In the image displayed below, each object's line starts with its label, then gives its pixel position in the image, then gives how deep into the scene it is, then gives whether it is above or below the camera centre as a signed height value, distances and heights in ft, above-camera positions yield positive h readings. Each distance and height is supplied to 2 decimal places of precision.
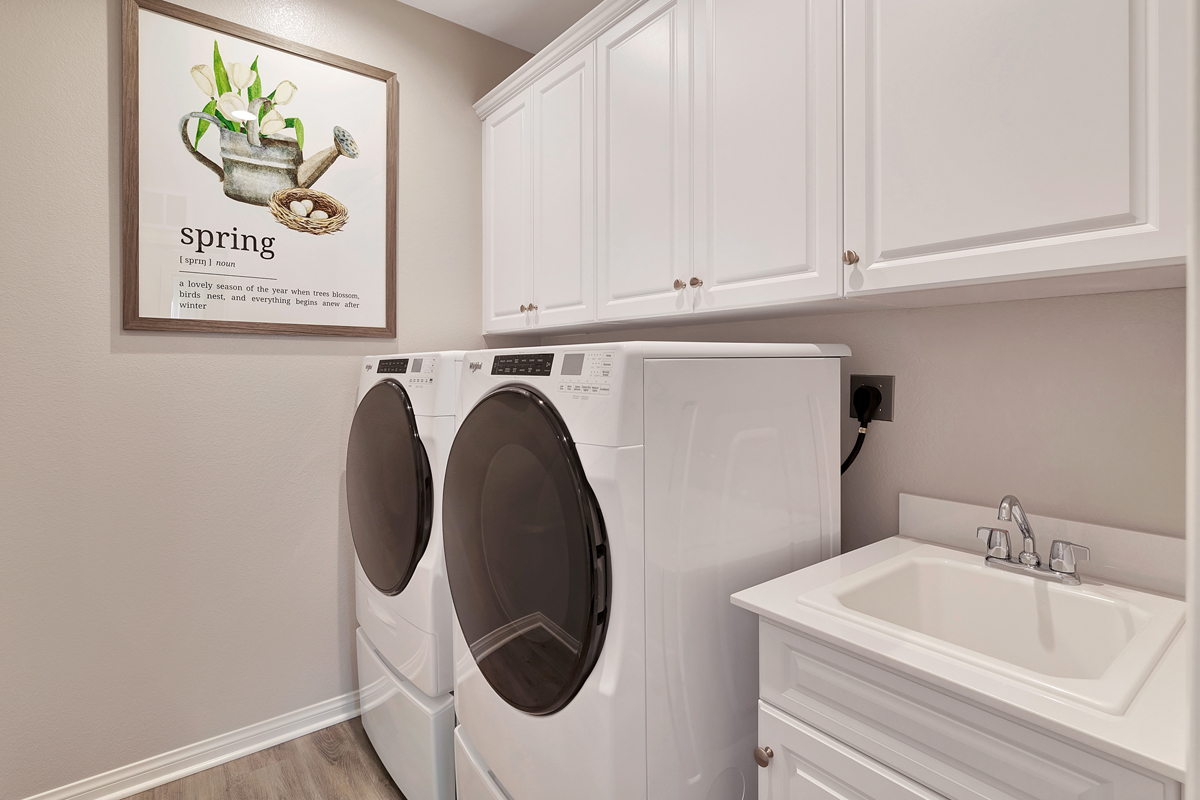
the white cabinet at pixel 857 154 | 2.81 +1.51
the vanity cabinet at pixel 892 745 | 2.40 -1.66
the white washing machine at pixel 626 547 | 3.41 -1.01
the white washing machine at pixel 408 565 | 5.19 -1.63
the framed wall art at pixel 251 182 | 5.99 +2.36
